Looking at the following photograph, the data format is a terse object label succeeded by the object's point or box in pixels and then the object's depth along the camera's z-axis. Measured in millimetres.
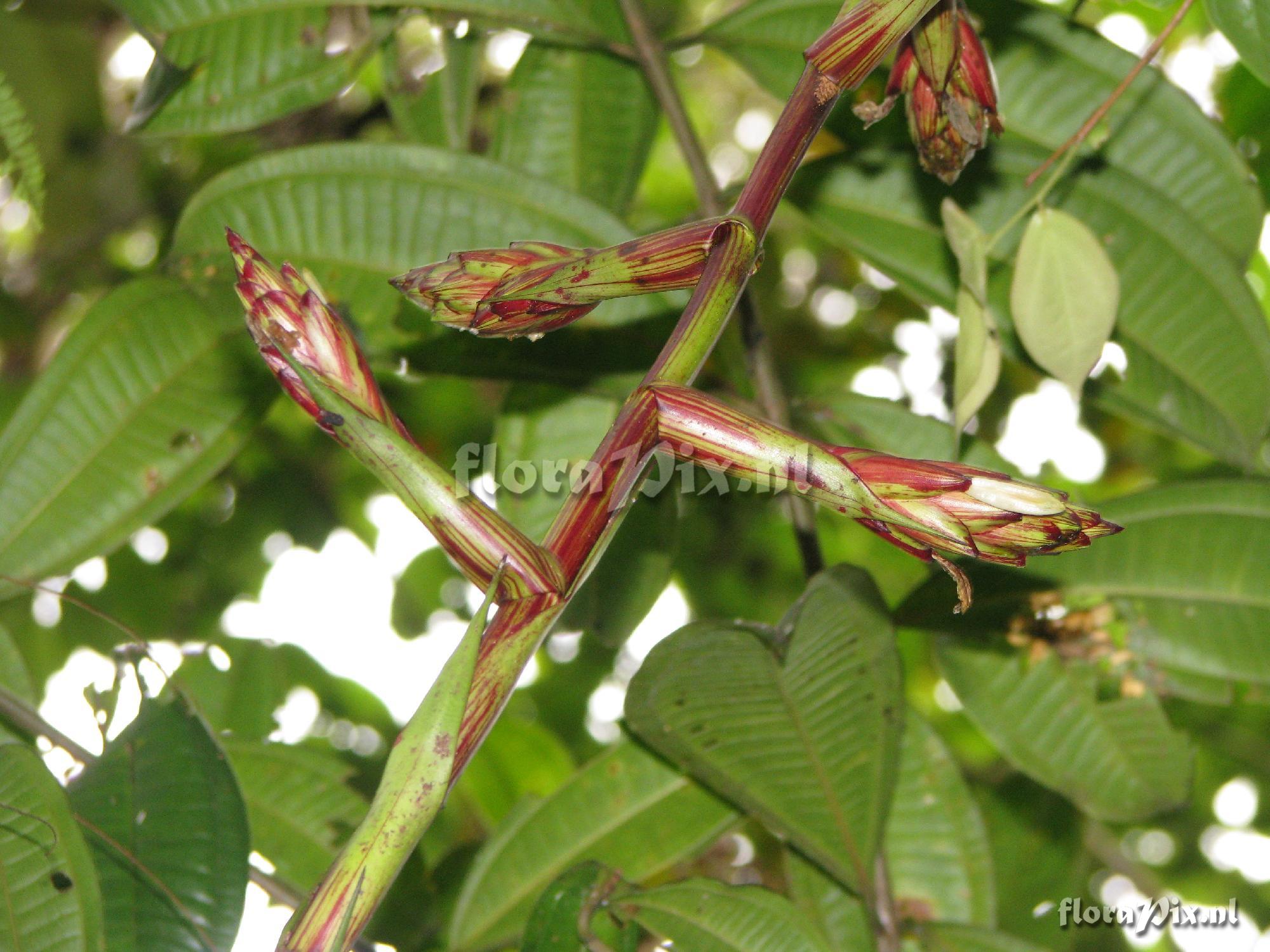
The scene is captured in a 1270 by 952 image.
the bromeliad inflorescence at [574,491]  389
